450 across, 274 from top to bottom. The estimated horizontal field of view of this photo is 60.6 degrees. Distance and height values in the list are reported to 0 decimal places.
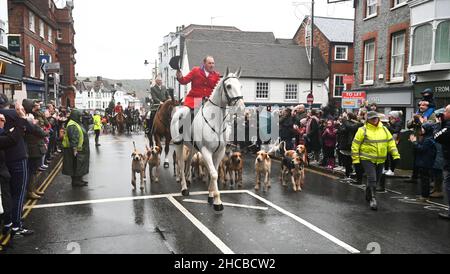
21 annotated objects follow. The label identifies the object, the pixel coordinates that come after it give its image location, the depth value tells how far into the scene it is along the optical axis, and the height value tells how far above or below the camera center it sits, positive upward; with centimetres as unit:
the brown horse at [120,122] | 3012 -114
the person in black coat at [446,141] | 721 -53
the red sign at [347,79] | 2098 +172
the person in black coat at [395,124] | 1087 -34
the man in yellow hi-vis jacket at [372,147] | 809 -76
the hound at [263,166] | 952 -140
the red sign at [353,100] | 1608 +47
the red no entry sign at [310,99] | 2595 +77
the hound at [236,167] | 989 -151
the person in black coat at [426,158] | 886 -106
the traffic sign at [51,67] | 1573 +161
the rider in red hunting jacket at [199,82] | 884 +62
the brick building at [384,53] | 2022 +333
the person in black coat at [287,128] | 1507 -71
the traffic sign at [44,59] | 1692 +211
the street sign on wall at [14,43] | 2108 +346
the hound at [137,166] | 955 -145
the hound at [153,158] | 1031 -134
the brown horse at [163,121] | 1167 -41
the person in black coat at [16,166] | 592 -95
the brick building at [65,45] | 4638 +744
